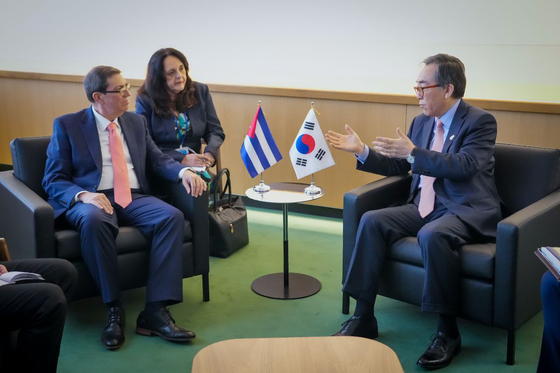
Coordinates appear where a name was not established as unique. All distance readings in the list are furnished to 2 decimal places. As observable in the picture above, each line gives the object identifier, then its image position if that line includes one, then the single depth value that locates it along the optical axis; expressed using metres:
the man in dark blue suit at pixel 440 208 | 3.31
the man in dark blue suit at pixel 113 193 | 3.54
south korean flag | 4.20
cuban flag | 4.31
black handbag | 4.71
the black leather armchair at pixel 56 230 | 3.50
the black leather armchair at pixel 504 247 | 3.20
